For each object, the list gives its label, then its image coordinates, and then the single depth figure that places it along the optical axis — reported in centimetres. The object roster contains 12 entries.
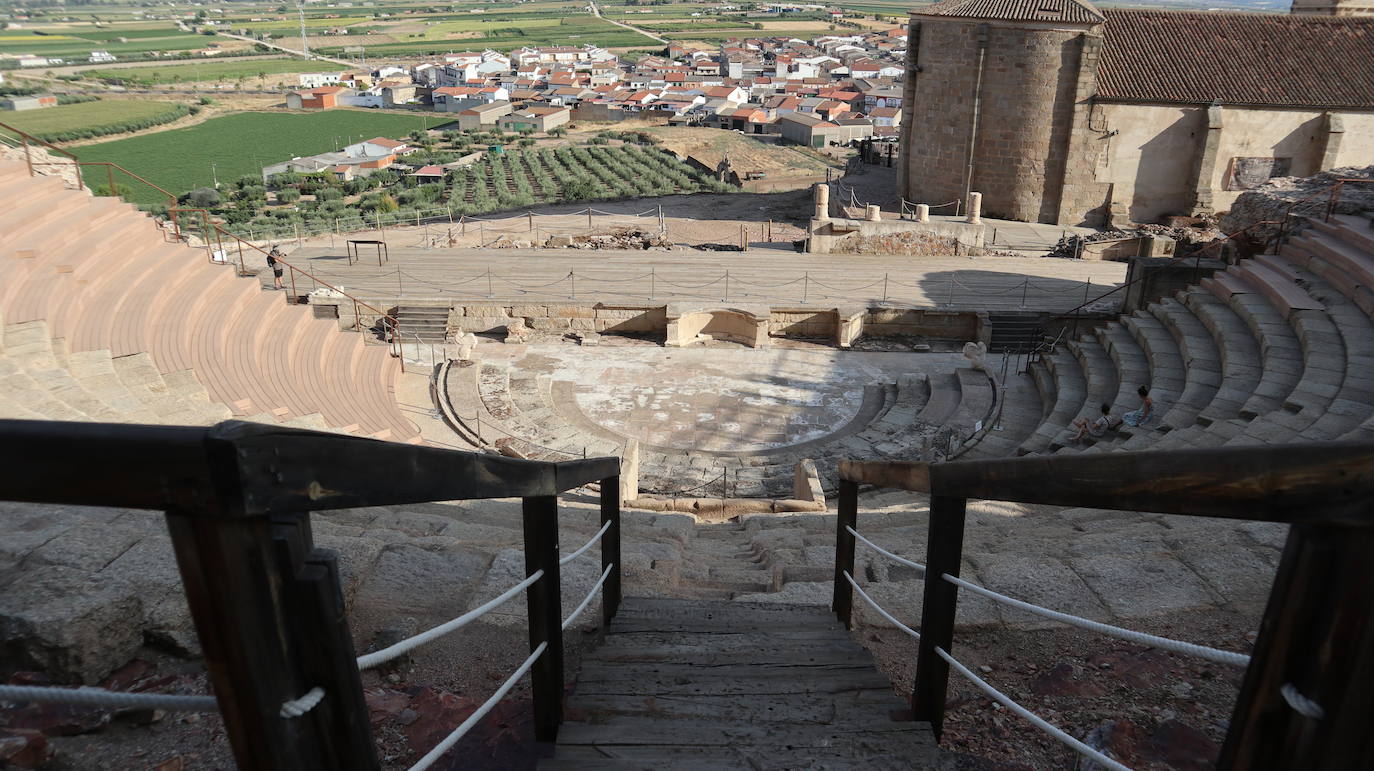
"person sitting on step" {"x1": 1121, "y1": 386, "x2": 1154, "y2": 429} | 1189
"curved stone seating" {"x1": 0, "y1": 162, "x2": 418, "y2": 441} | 878
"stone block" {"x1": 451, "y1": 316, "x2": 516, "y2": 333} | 1964
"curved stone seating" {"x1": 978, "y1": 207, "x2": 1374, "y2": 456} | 959
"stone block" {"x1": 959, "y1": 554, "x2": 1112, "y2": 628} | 455
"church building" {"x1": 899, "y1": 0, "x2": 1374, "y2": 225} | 2775
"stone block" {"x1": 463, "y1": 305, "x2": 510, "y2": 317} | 1969
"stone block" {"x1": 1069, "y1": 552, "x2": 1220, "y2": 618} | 456
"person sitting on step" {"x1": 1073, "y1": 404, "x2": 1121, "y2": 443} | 1210
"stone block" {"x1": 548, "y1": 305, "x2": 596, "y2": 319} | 1981
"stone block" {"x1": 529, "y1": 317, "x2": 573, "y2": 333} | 1983
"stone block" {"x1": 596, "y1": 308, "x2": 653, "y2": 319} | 1975
